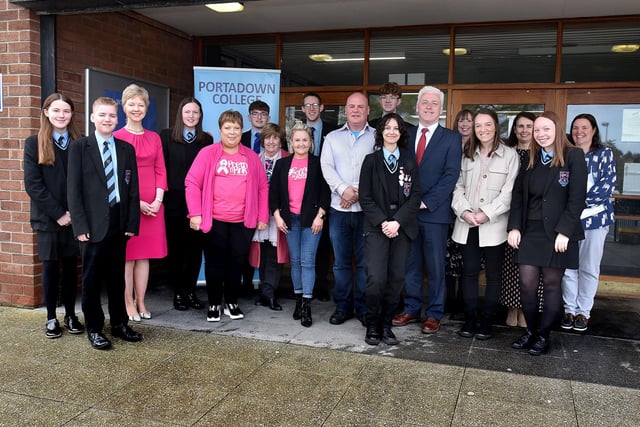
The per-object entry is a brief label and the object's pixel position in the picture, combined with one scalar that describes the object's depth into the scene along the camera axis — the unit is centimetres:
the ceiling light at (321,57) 653
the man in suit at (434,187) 430
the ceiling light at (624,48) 567
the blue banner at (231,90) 567
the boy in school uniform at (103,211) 379
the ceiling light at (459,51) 608
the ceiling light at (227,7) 543
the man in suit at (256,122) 521
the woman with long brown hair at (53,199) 397
